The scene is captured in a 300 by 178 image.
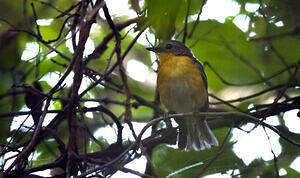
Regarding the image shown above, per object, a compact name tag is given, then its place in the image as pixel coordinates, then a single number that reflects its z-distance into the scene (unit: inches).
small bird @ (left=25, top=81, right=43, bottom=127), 212.4
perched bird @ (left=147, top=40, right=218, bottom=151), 289.4
